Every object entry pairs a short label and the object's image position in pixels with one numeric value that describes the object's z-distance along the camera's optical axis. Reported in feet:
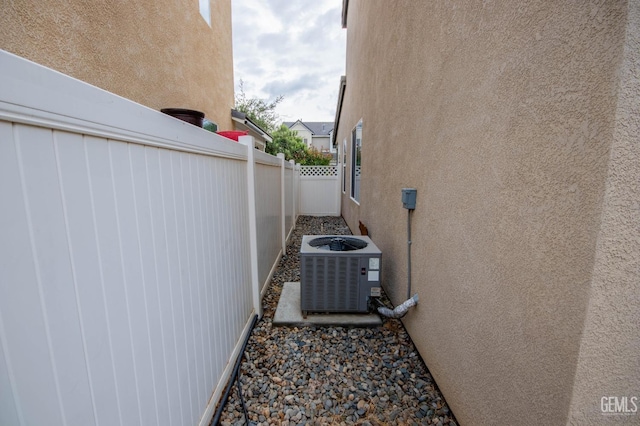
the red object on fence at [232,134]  8.86
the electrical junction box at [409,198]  7.52
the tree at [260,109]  55.52
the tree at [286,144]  56.39
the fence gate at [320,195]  31.53
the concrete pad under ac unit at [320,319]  9.02
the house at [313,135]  95.39
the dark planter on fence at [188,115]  5.39
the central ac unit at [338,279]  8.91
